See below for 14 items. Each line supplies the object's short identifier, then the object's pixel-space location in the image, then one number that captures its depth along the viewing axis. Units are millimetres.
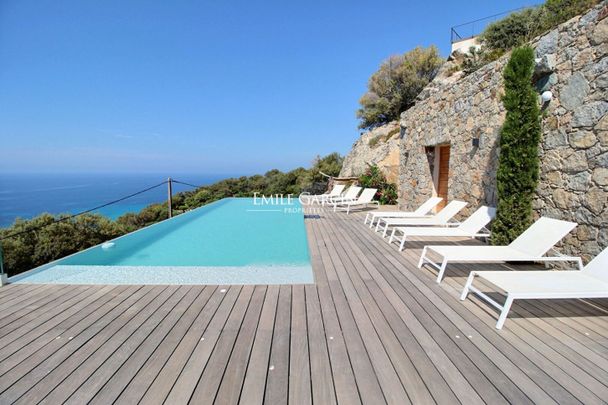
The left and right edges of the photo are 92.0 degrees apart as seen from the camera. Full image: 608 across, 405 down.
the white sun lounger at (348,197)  8766
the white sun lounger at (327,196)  9609
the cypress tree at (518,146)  3674
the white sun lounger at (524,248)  2953
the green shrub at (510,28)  10664
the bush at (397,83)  14484
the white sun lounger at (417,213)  5629
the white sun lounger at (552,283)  2088
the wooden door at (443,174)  7168
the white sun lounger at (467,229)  4016
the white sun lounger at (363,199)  8117
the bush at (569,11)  4398
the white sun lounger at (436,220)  4953
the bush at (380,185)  10164
